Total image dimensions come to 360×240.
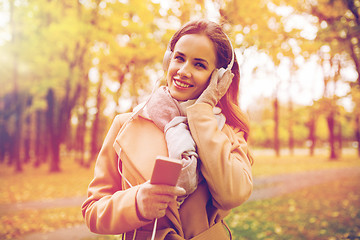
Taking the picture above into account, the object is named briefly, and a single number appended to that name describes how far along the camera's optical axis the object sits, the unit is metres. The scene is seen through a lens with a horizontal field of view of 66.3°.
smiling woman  1.26
